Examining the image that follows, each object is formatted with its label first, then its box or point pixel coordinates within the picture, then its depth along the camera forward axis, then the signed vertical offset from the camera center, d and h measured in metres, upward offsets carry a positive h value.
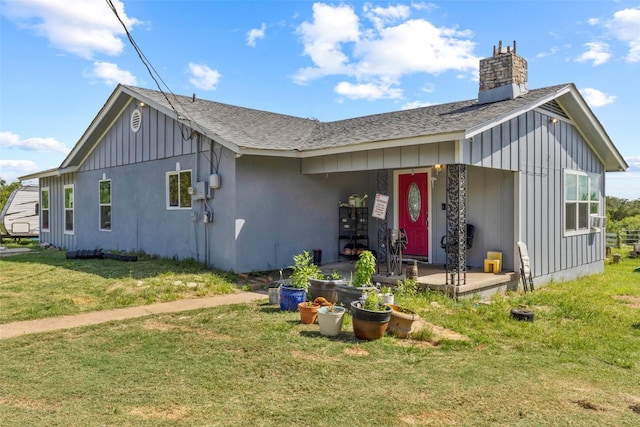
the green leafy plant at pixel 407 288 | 7.23 -1.30
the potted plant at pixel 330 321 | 5.09 -1.28
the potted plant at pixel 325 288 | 6.41 -1.14
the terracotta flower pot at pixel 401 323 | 5.17 -1.33
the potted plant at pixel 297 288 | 6.36 -1.14
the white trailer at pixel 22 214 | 19.98 -0.06
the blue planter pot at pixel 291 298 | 6.35 -1.26
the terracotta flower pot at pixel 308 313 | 5.62 -1.30
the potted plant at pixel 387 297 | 5.71 -1.13
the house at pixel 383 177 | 8.34 +0.75
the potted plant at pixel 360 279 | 6.08 -0.96
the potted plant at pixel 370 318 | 4.96 -1.22
